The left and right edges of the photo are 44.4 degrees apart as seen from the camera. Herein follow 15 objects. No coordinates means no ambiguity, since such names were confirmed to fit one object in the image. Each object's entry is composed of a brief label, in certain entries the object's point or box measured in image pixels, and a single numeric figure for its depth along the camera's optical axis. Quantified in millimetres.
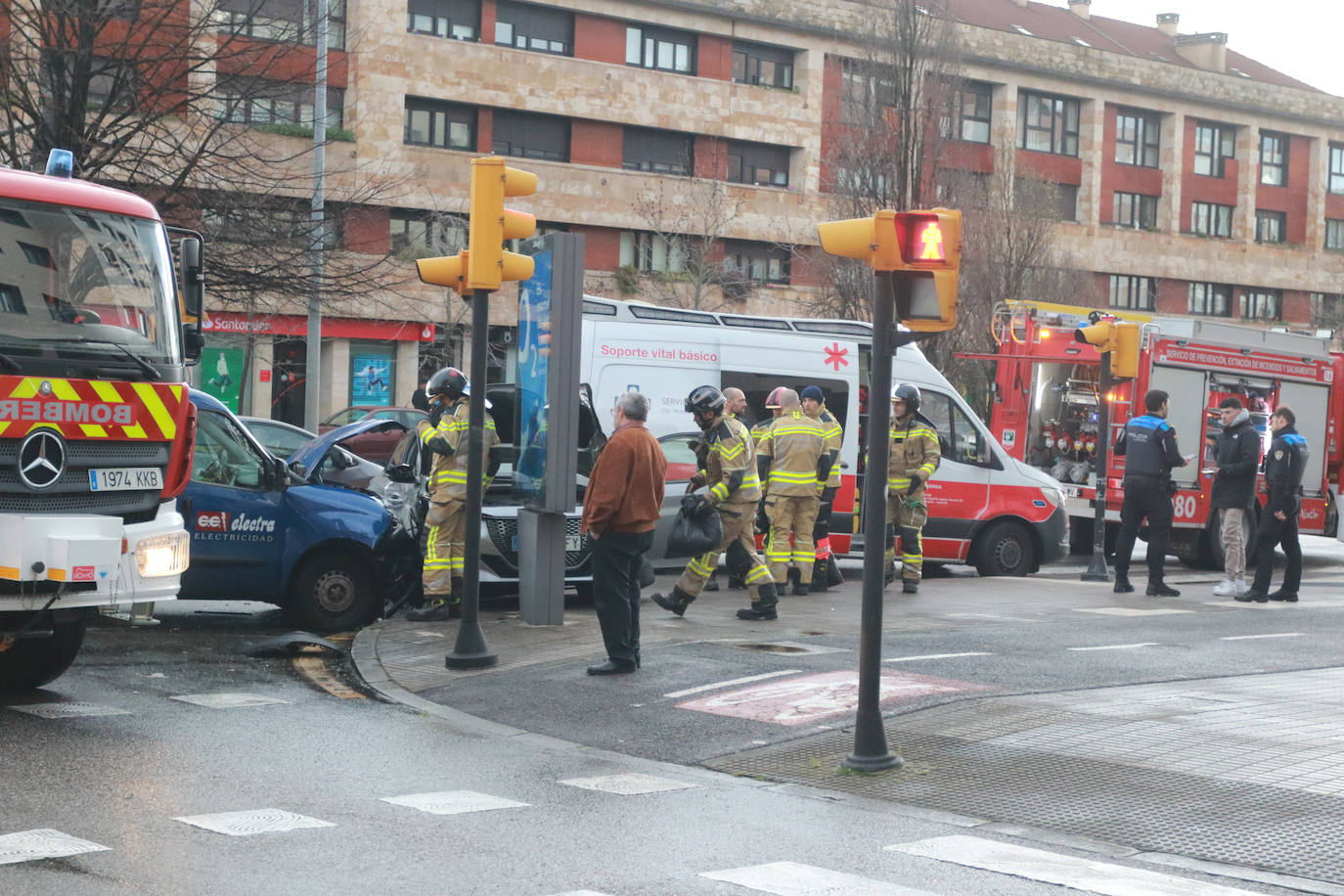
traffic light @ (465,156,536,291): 10266
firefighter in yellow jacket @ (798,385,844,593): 14562
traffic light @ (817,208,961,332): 7719
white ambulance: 16141
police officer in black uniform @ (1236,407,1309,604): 15156
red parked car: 24284
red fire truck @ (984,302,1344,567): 20141
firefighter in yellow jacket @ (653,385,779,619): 12648
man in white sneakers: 15734
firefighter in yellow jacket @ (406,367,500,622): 12398
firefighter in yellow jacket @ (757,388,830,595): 13875
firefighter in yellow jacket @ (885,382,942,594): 15133
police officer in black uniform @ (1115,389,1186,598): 15656
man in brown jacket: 10023
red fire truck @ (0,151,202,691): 8039
